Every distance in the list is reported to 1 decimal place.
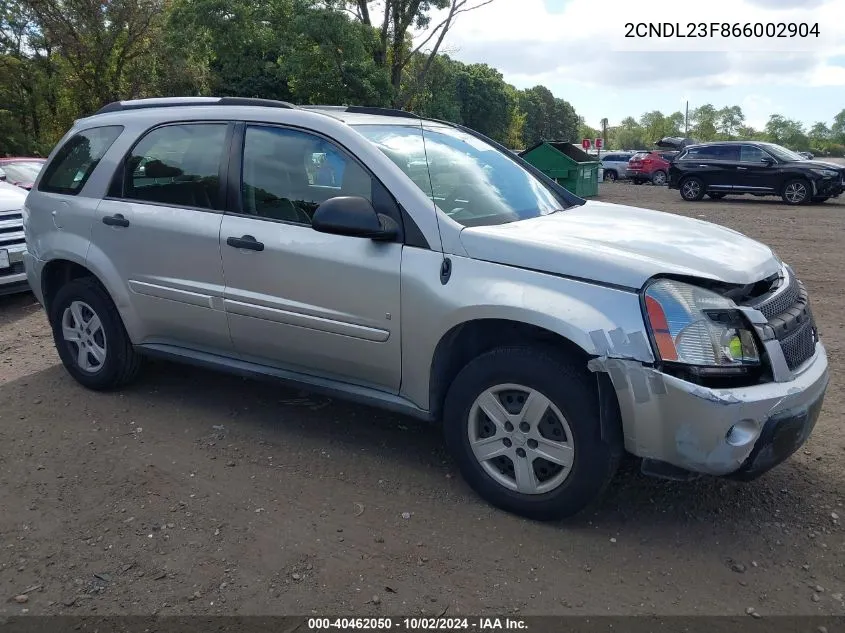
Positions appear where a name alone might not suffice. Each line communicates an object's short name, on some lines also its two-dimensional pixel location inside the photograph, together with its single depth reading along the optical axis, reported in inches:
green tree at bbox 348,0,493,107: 890.7
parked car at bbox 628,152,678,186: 1225.4
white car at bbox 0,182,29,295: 284.0
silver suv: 117.4
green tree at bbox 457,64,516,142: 2945.4
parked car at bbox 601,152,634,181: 1409.9
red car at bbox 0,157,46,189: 452.7
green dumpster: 708.7
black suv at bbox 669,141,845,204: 731.4
